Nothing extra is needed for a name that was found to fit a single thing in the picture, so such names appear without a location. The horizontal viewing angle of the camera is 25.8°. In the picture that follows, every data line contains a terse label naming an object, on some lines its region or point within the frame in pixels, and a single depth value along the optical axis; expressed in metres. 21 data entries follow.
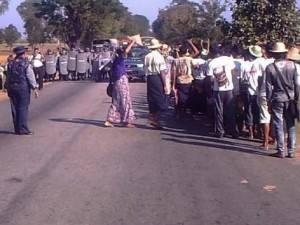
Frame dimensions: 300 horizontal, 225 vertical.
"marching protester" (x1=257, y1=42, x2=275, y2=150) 11.20
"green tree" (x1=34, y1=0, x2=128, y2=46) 64.06
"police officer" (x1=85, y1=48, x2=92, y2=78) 36.00
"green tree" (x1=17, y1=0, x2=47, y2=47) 78.31
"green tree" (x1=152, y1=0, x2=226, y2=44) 35.19
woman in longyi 13.95
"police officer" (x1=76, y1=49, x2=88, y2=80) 34.91
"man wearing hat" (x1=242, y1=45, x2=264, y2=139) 11.80
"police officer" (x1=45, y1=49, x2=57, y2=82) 33.12
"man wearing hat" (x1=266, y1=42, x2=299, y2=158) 10.42
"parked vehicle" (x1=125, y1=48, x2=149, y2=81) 32.28
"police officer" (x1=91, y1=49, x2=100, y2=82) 33.99
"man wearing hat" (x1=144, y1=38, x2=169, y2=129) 13.72
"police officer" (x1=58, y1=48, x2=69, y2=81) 34.28
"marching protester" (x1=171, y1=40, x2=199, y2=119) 14.95
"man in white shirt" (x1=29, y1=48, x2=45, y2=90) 27.53
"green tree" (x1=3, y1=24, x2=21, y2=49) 89.50
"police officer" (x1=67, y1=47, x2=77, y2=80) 34.69
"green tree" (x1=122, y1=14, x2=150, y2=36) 96.06
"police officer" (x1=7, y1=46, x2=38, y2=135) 13.16
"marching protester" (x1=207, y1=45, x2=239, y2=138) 12.37
